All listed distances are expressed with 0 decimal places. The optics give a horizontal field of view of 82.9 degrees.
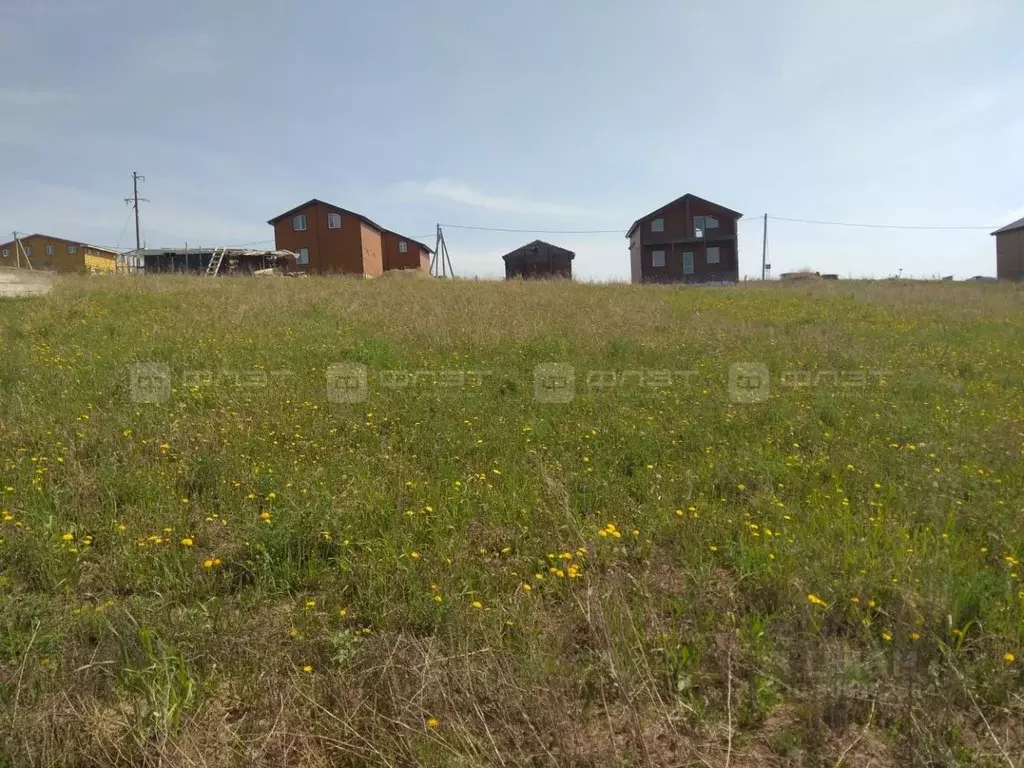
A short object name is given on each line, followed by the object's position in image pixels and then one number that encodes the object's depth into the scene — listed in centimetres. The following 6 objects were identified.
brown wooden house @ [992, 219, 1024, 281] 4003
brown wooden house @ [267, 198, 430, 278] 3606
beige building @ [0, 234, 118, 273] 4850
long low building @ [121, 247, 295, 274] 2873
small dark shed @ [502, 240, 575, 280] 4422
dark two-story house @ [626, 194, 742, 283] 3984
